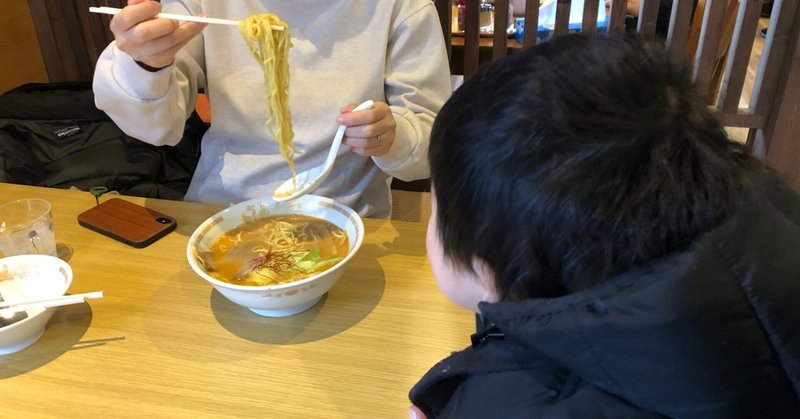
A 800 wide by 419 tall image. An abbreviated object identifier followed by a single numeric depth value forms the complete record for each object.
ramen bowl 0.91
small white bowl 0.98
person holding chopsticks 1.35
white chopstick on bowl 0.92
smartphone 1.20
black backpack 1.75
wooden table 0.84
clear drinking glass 1.11
